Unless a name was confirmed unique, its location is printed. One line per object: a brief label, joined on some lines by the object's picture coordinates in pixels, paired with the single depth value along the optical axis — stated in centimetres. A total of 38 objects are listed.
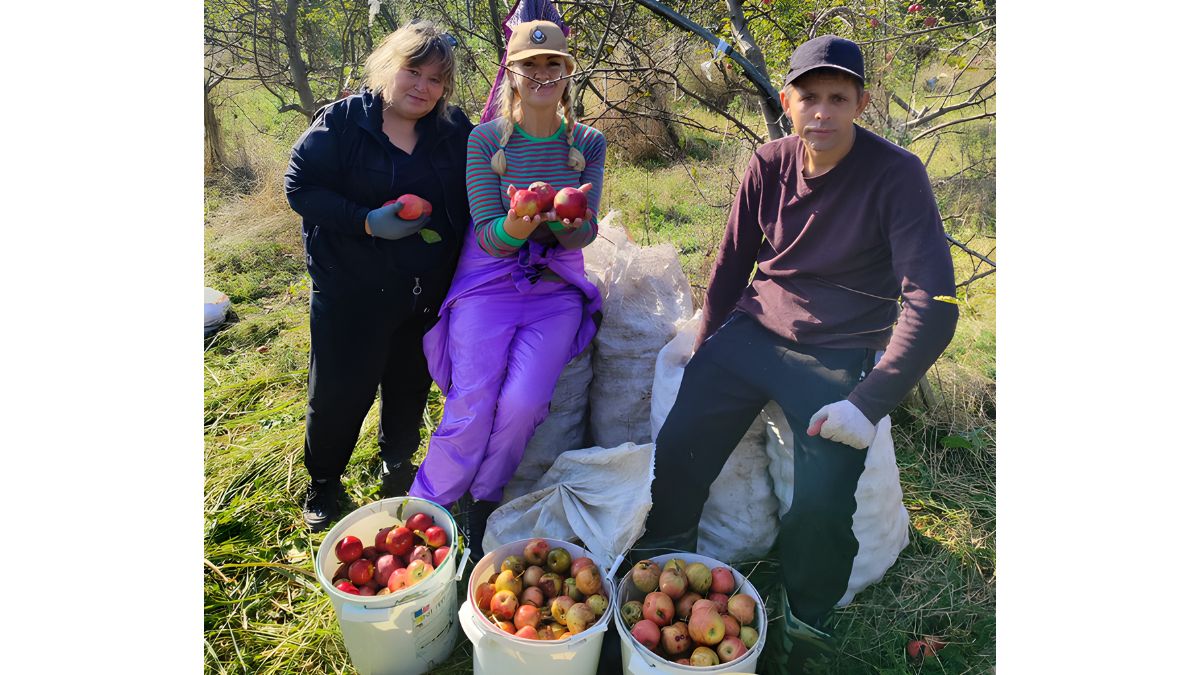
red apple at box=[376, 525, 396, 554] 203
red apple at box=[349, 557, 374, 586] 194
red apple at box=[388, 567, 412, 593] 189
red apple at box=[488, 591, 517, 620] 184
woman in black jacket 218
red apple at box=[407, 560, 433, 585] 190
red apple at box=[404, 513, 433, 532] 209
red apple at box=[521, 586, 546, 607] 189
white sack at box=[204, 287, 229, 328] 414
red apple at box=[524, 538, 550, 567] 203
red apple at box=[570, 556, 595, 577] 198
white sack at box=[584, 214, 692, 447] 261
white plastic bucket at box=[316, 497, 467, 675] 184
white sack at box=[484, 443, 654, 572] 215
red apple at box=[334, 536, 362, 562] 199
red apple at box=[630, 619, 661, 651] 179
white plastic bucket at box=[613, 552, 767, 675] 170
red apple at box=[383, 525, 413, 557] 200
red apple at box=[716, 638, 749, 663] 174
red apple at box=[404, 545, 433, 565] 198
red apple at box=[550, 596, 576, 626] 184
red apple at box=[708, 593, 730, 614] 190
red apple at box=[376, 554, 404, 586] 195
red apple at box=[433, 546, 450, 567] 196
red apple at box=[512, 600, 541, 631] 181
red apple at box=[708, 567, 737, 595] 195
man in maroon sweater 176
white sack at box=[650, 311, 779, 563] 231
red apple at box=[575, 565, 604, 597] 192
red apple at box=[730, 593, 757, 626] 186
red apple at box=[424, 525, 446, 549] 202
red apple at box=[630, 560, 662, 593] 196
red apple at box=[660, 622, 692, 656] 178
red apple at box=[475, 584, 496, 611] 190
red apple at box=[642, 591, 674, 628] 185
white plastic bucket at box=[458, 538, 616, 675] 174
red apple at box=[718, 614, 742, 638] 182
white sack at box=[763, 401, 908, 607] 217
